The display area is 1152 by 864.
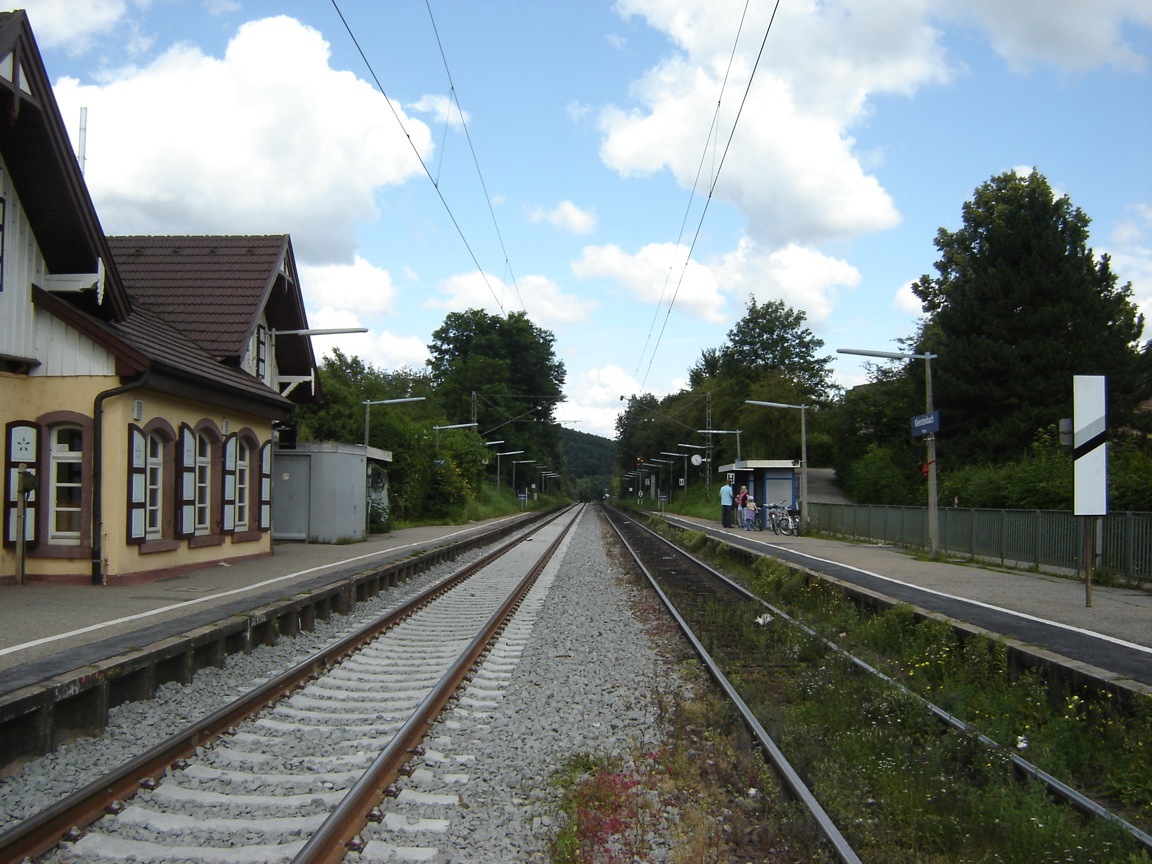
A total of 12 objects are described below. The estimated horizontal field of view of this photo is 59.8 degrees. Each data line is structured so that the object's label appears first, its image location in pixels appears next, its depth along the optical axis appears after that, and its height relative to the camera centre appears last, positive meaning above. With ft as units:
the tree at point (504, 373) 253.65 +24.43
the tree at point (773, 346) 303.89 +36.62
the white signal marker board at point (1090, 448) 37.93 +0.72
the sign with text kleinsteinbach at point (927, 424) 66.64 +2.81
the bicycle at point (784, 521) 112.98 -6.37
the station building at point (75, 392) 43.47 +3.34
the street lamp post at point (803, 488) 113.20 -2.61
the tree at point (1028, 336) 120.57 +16.47
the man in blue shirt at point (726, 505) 126.28 -5.22
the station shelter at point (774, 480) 133.90 -2.10
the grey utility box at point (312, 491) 84.17 -2.43
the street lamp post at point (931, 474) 69.05 -0.55
